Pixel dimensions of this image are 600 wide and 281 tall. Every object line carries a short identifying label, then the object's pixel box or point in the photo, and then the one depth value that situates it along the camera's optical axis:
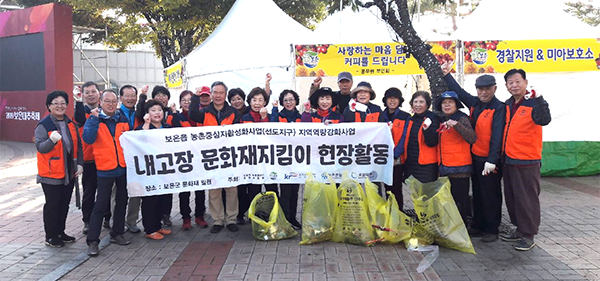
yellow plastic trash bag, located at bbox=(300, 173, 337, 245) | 4.82
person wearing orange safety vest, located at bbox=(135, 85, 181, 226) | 5.44
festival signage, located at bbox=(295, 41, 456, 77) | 8.86
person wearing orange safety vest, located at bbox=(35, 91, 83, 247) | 4.71
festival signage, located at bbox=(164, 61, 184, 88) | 10.77
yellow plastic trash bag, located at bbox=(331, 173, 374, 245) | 4.71
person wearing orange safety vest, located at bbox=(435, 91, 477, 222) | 4.86
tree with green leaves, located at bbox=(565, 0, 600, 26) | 23.58
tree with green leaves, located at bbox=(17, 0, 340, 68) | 15.02
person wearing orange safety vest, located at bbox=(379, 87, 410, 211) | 5.27
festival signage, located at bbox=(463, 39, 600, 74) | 8.51
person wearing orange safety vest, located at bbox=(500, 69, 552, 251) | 4.62
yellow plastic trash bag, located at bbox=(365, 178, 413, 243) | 4.68
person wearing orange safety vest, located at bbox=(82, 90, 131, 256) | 4.68
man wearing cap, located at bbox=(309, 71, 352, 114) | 6.07
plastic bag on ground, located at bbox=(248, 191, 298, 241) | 4.94
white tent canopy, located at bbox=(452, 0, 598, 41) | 8.73
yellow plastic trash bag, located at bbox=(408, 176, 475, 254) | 4.52
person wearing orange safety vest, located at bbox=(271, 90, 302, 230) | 5.44
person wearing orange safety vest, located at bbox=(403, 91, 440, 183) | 5.04
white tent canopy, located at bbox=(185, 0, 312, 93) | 10.12
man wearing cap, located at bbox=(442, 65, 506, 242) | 4.80
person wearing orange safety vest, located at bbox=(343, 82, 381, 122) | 5.44
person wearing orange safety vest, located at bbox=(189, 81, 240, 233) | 5.33
